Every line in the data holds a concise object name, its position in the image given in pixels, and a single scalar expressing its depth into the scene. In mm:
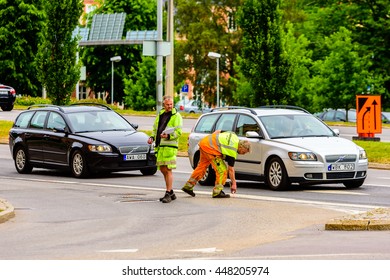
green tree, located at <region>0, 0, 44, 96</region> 93562
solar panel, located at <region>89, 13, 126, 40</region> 97188
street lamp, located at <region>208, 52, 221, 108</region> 83944
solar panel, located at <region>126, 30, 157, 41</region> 94562
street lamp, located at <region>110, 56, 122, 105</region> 95812
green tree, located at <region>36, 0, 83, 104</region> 44844
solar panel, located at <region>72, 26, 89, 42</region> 97806
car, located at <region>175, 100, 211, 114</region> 103438
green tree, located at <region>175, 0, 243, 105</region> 100250
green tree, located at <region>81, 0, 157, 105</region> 102375
